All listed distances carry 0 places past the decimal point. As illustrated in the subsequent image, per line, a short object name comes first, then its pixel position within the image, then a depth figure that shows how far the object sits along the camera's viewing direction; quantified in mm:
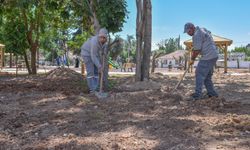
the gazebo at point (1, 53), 26675
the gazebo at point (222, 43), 25828
